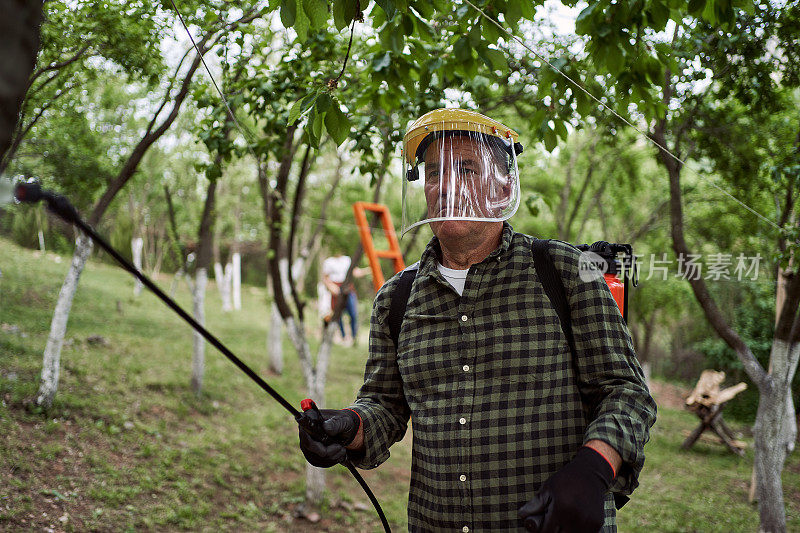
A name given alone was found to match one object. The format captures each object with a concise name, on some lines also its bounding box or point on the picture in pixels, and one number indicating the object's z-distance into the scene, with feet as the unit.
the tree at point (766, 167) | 14.99
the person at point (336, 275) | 37.35
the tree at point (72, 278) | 16.51
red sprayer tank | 6.50
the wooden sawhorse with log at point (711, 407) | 32.45
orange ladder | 20.43
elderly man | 5.48
